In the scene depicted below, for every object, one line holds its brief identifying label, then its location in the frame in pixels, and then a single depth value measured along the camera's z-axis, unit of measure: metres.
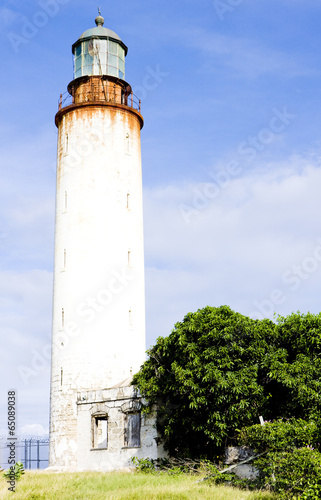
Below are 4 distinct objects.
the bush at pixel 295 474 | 14.89
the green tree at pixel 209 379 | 19.72
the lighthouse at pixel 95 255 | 27.22
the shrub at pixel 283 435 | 17.05
